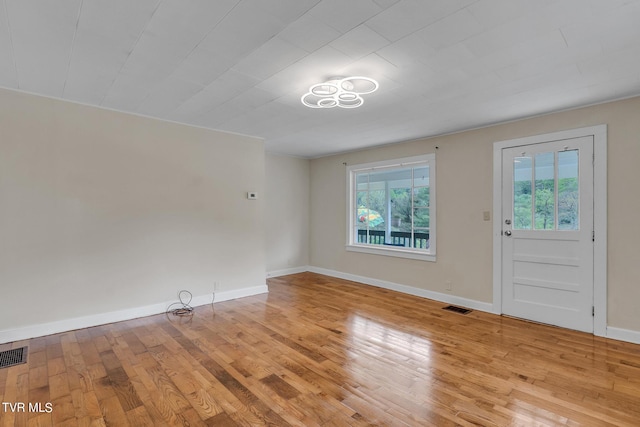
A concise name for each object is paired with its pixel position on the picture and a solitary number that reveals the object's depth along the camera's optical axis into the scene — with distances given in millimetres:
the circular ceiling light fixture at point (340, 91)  2660
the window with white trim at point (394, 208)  4848
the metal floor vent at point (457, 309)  4062
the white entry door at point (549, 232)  3357
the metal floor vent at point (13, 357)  2611
